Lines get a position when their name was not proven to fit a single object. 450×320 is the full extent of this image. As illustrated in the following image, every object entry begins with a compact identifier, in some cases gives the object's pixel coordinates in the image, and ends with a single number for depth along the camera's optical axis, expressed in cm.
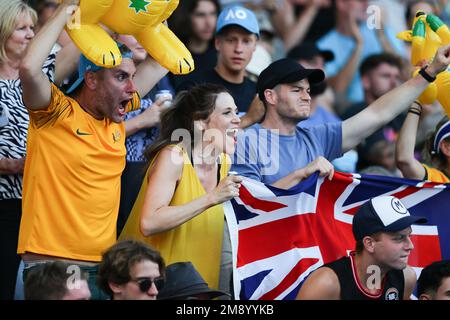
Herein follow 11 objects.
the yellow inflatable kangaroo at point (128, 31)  1316
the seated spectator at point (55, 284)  1164
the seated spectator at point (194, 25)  1969
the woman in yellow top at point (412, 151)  1634
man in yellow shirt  1289
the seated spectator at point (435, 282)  1335
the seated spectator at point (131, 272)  1192
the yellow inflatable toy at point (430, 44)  1539
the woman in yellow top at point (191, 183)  1359
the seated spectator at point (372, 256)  1320
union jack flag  1434
